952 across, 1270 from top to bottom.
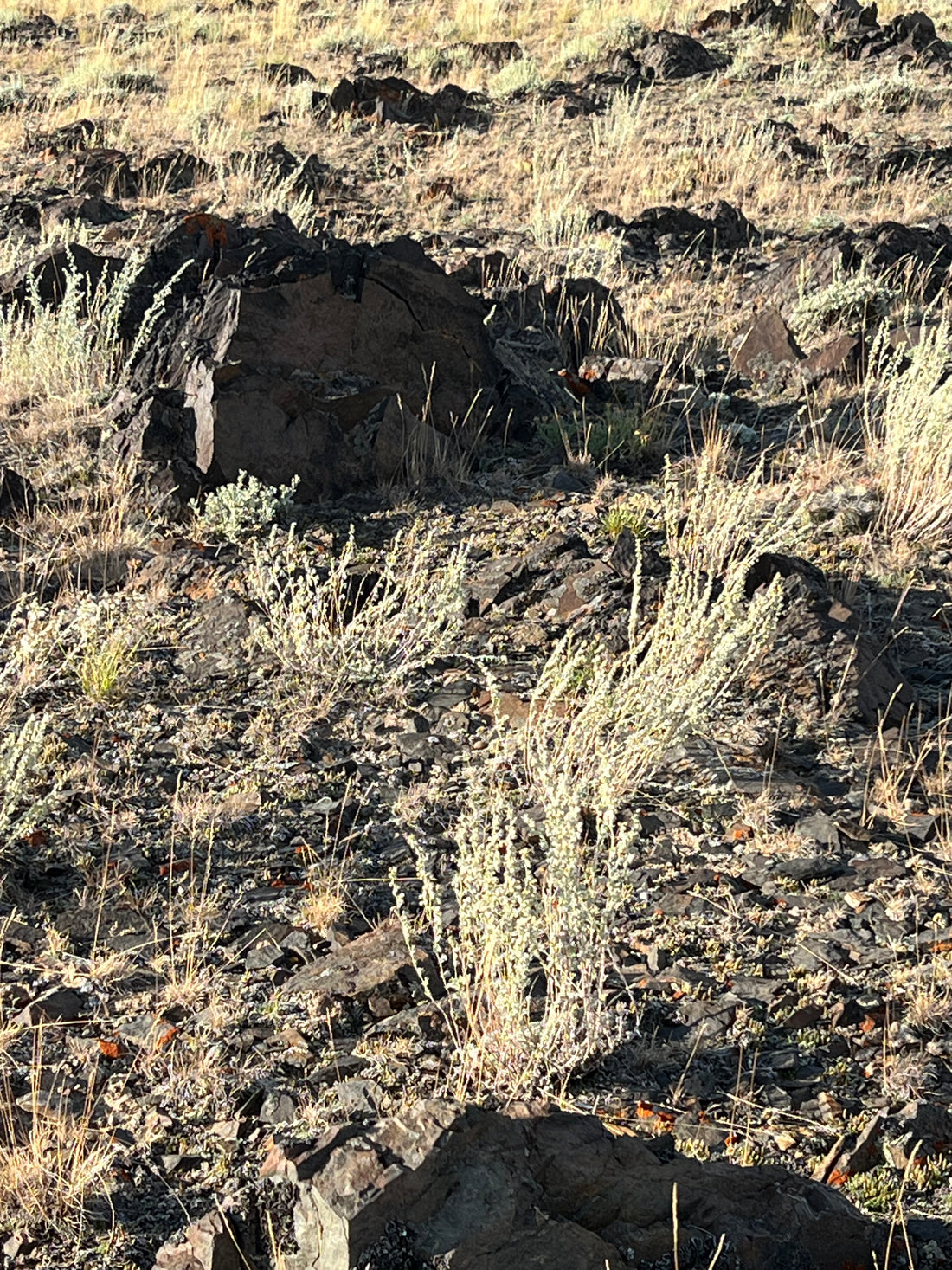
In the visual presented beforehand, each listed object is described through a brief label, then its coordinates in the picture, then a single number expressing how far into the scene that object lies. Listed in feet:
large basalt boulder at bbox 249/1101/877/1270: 13.17
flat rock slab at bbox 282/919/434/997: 20.30
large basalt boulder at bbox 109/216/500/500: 37.73
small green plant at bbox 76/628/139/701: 28.71
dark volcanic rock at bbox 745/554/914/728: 28.50
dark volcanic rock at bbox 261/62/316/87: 101.50
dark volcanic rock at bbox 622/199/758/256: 64.75
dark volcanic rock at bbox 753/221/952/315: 54.24
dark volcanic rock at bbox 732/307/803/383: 47.96
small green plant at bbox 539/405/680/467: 40.93
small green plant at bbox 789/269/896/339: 50.85
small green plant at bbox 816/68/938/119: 91.20
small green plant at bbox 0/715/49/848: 23.36
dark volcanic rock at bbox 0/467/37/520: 36.96
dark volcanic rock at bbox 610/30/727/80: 101.76
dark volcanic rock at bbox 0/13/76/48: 116.88
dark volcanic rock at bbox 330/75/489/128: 90.58
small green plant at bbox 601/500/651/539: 35.32
